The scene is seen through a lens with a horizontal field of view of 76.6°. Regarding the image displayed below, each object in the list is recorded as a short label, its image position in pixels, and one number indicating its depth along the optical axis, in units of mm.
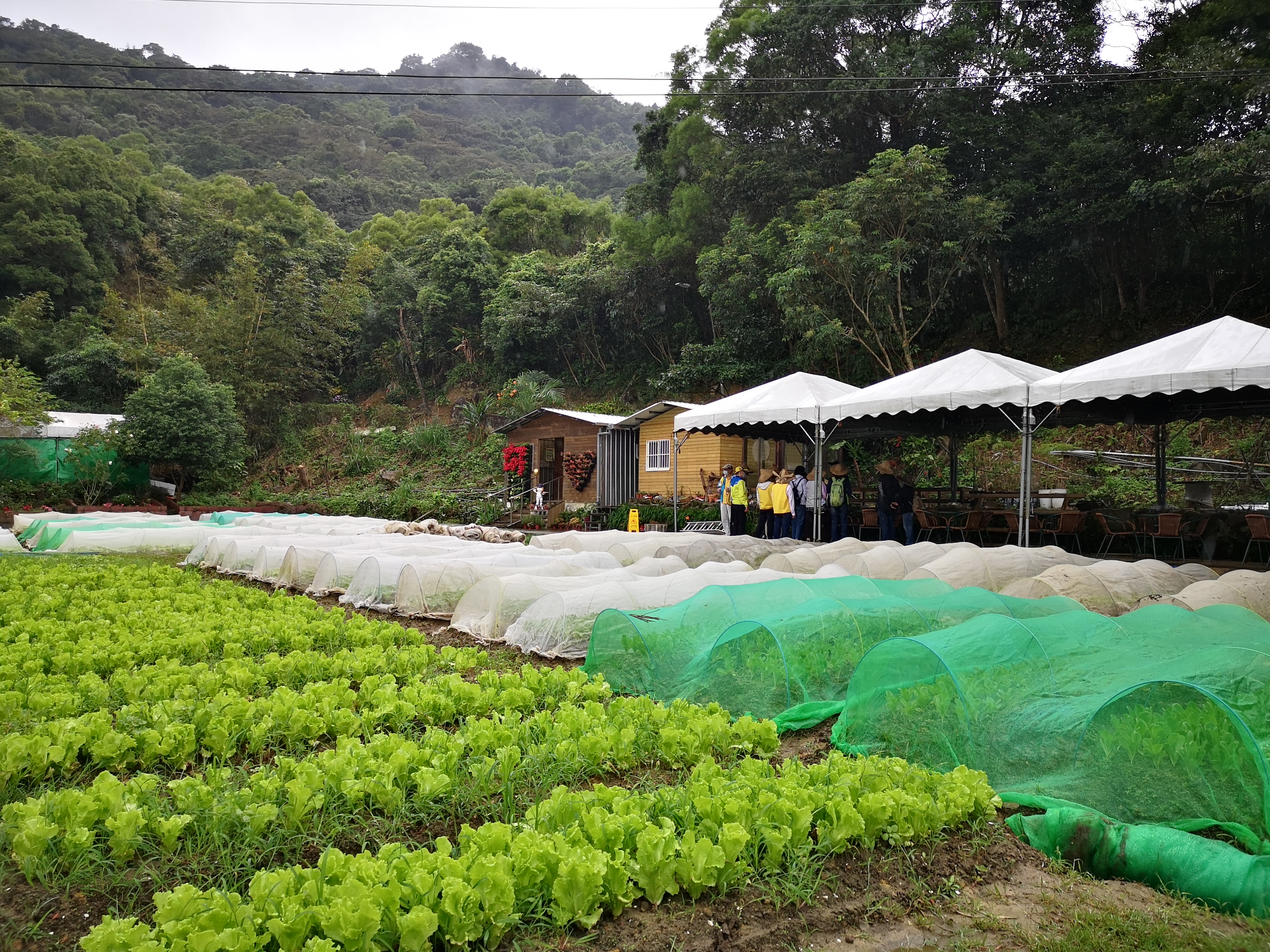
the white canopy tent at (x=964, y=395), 10734
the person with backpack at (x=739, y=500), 15773
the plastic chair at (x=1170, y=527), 11594
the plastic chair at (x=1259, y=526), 10492
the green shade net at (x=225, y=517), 18219
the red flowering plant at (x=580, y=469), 23375
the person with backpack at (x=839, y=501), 14297
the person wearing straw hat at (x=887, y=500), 13578
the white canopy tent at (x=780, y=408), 13492
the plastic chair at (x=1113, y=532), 12602
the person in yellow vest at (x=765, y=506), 15156
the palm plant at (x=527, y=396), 30234
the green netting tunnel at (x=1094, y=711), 3438
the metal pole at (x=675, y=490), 16359
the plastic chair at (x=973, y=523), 13594
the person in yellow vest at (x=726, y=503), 15891
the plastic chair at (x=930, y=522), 14141
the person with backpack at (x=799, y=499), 14727
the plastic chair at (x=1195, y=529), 11734
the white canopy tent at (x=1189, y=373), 8914
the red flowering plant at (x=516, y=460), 24766
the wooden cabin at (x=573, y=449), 22312
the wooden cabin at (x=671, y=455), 20594
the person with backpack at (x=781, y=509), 14859
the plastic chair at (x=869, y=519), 15148
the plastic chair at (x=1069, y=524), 12719
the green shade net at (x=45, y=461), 23203
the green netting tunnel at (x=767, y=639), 5219
